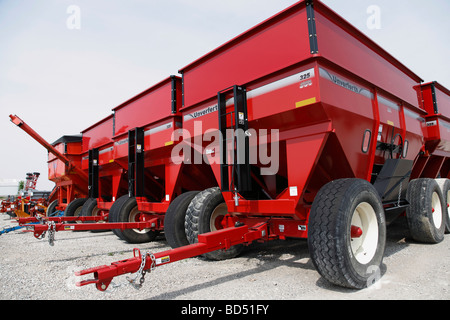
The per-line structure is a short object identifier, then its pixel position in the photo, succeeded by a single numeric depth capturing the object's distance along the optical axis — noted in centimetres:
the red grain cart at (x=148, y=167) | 570
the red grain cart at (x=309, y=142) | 314
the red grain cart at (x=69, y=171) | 1068
